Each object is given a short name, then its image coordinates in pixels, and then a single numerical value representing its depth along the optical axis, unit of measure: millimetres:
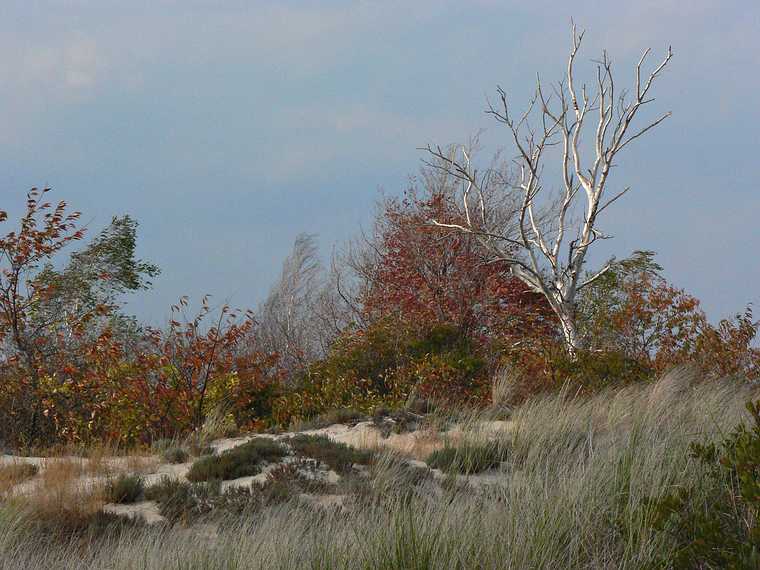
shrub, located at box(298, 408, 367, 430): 23453
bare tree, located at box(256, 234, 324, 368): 45594
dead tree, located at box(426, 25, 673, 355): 35812
